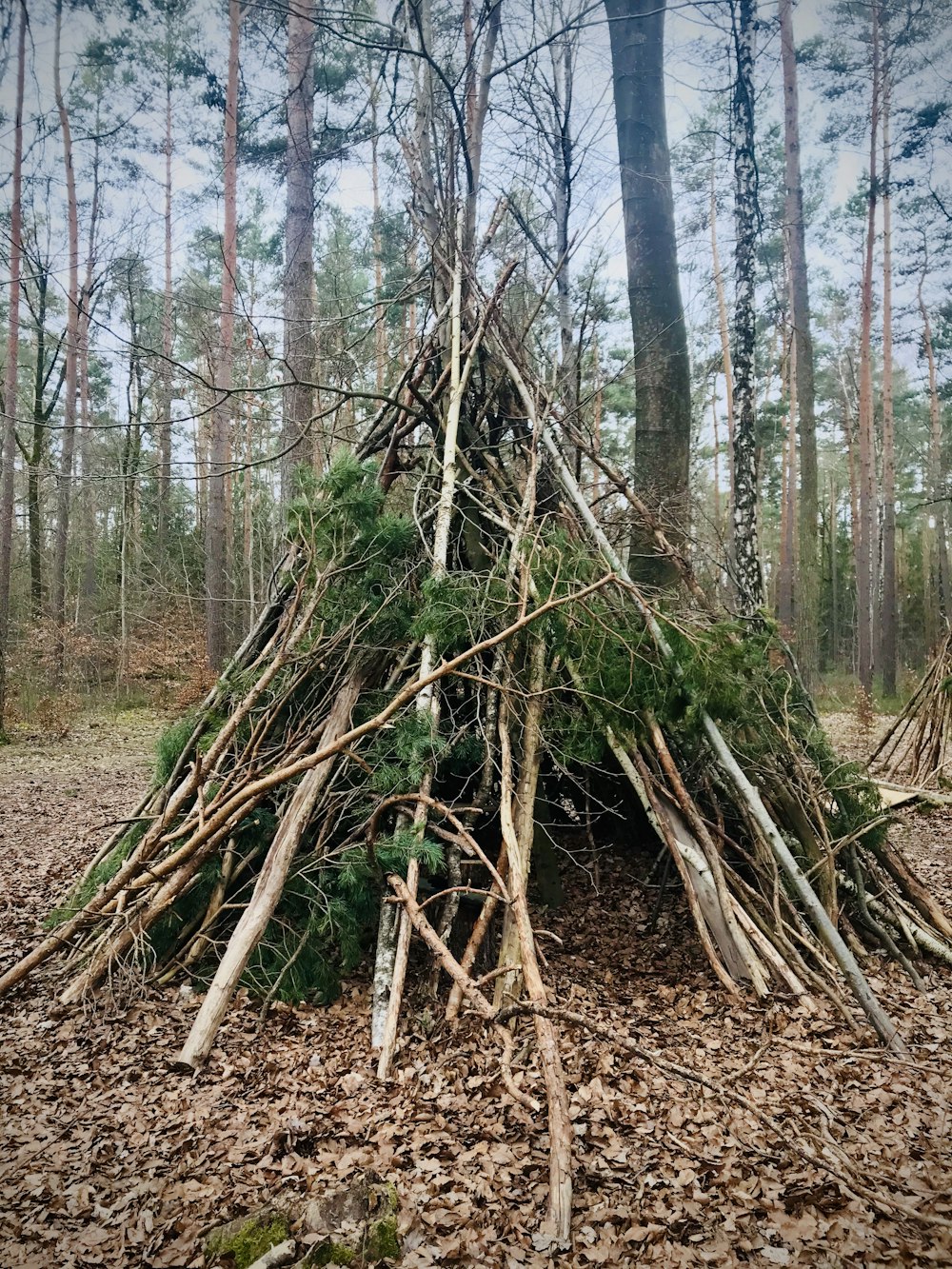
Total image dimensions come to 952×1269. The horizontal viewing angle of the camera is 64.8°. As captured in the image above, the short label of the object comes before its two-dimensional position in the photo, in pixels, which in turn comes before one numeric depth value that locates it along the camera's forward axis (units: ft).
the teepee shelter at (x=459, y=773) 11.21
